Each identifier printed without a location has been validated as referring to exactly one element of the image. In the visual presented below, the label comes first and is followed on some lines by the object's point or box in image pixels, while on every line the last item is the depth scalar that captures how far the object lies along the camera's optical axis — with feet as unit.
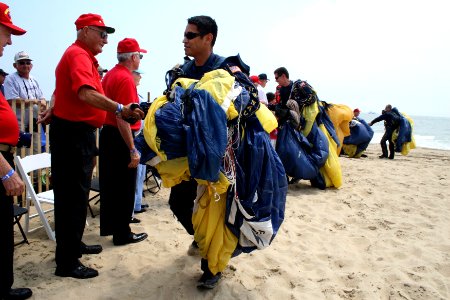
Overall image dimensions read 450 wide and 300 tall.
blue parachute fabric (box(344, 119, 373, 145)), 33.83
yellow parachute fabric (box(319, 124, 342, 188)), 20.11
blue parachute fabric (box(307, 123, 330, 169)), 19.66
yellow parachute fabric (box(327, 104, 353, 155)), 23.40
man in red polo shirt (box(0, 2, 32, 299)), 7.07
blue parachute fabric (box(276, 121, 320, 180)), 19.15
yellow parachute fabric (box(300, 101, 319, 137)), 19.89
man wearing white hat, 18.03
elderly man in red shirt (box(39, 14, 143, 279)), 8.84
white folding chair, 11.29
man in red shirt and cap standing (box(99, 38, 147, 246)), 10.78
